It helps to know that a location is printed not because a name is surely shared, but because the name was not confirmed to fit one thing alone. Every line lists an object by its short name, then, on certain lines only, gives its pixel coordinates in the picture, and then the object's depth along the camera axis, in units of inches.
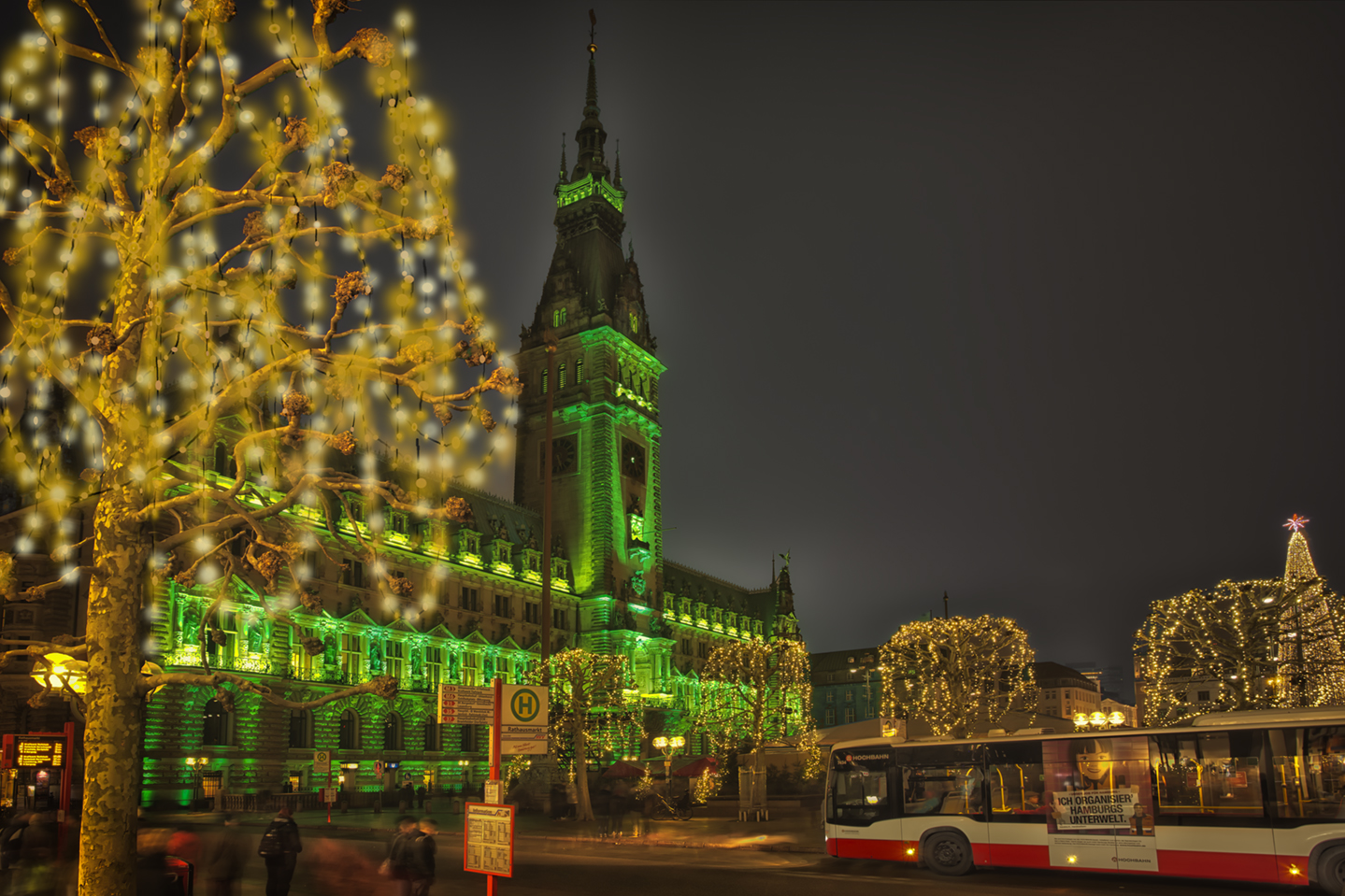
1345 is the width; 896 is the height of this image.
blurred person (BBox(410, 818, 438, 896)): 545.6
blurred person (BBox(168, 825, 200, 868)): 591.8
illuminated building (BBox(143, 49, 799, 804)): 2085.4
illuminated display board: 820.0
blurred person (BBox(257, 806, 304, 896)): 589.6
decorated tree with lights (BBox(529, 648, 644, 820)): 1851.6
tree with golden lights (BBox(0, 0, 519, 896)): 443.2
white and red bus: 806.5
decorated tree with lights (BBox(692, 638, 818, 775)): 2105.1
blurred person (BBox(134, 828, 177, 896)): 542.3
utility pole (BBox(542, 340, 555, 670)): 1120.2
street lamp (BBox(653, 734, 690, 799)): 1990.7
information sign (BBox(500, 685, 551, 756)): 550.0
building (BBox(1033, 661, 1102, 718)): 6648.6
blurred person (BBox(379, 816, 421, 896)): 542.9
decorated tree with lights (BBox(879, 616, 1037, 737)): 2117.4
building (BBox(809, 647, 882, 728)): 6033.5
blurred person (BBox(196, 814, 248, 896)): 581.3
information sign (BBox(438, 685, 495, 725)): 546.3
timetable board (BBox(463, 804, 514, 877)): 511.8
